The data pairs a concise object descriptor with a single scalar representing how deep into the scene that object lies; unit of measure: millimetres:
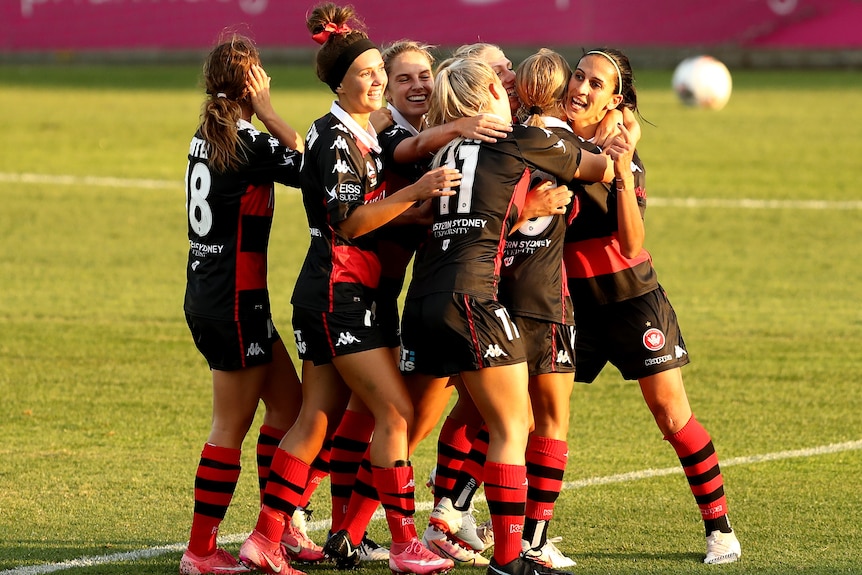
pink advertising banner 57375
